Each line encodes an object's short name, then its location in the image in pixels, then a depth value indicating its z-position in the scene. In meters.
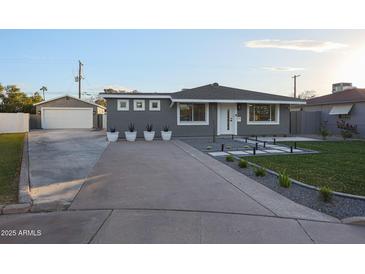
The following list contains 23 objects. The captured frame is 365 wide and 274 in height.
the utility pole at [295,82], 41.51
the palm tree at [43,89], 63.44
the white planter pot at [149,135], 16.53
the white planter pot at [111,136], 16.00
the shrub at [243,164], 8.30
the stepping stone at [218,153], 10.98
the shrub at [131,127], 16.45
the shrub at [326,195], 5.30
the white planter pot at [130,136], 16.20
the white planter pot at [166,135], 16.92
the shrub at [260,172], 7.27
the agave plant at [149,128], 16.81
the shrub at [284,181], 6.23
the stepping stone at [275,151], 12.07
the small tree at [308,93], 60.55
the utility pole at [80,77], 37.50
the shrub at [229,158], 9.44
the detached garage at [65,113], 30.14
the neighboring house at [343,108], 19.95
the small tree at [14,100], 35.55
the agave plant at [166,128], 17.12
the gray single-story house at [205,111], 17.41
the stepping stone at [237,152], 11.61
